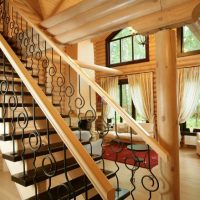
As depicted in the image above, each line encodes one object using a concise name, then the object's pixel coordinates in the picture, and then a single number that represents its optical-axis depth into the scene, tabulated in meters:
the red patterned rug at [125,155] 5.41
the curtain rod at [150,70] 6.69
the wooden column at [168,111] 2.04
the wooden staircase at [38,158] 1.88
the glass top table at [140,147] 4.45
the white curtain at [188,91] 6.60
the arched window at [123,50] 8.16
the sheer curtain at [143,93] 7.61
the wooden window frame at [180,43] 7.05
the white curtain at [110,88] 8.69
